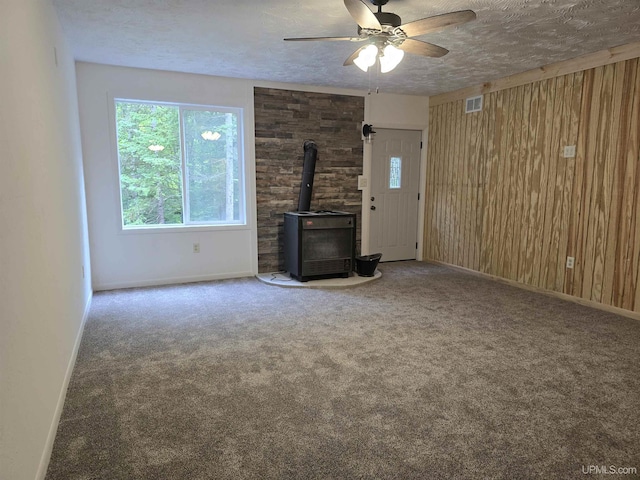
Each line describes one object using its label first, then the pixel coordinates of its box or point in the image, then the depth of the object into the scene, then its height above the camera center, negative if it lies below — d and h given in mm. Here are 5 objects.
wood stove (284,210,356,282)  4723 -687
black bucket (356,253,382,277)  4949 -960
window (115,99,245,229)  4566 +248
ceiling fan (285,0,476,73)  2324 +973
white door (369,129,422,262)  5895 -104
